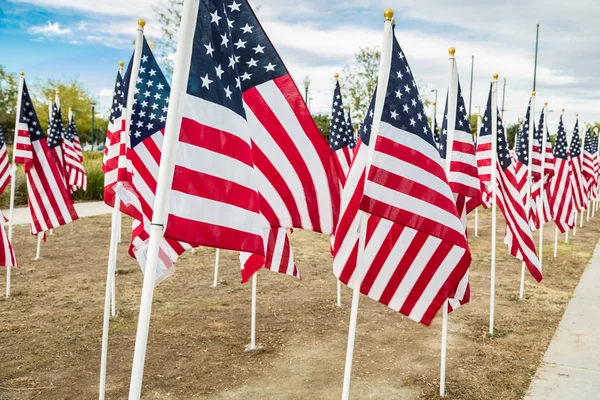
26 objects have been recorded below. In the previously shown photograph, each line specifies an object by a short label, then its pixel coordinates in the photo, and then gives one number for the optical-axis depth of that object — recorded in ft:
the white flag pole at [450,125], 17.02
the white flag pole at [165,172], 9.03
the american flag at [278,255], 17.99
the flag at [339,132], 26.88
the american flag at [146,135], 15.99
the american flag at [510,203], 22.49
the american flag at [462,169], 17.93
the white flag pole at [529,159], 27.89
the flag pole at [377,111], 12.07
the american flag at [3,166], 26.76
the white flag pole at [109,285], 15.30
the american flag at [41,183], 27.48
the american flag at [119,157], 16.67
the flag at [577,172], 43.29
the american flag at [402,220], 12.20
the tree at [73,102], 155.22
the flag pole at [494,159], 22.12
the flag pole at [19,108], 26.15
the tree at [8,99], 137.28
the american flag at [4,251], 17.74
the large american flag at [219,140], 9.55
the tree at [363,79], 105.52
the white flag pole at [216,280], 30.03
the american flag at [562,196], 36.65
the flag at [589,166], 56.06
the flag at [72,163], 43.32
